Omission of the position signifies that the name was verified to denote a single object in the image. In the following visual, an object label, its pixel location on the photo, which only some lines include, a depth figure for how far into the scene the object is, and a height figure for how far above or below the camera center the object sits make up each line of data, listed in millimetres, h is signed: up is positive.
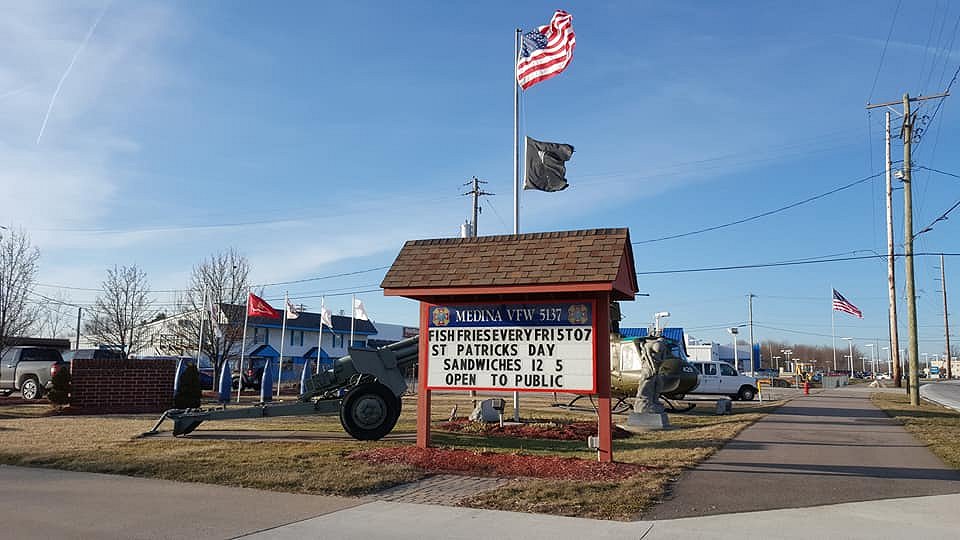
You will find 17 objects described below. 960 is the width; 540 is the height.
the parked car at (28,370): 24672 -510
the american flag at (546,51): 17750 +7452
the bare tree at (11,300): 25016 +1883
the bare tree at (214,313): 34156 +2117
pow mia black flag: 17812 +4642
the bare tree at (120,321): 37219 +1792
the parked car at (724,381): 32375 -944
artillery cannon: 13273 -894
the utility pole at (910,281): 26031 +2903
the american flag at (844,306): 39116 +2887
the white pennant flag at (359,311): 35156 +2194
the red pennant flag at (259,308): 29188 +1902
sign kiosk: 10648 +760
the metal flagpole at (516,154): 18531 +5161
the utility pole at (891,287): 37094 +3707
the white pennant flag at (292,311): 34875 +2149
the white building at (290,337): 38469 +1541
